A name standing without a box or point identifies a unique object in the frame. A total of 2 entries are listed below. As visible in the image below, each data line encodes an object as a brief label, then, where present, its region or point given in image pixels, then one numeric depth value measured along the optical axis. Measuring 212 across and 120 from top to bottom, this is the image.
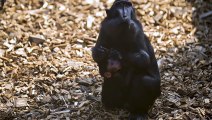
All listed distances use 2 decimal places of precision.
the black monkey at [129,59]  9.18
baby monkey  9.23
